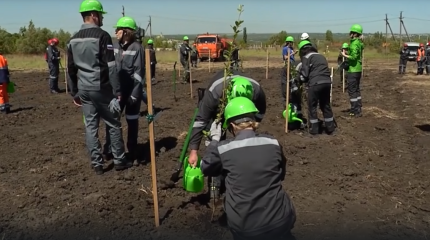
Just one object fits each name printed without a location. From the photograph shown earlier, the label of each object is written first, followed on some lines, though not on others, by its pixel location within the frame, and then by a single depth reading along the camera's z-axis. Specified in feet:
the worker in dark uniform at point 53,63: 50.86
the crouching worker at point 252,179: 10.37
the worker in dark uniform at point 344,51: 33.48
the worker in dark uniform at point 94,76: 18.54
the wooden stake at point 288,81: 27.43
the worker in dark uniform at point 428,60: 72.49
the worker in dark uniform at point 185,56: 60.25
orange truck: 114.32
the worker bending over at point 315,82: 26.61
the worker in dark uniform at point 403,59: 73.31
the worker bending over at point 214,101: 13.69
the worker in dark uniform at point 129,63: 20.53
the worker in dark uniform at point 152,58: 55.07
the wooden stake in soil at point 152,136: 13.75
